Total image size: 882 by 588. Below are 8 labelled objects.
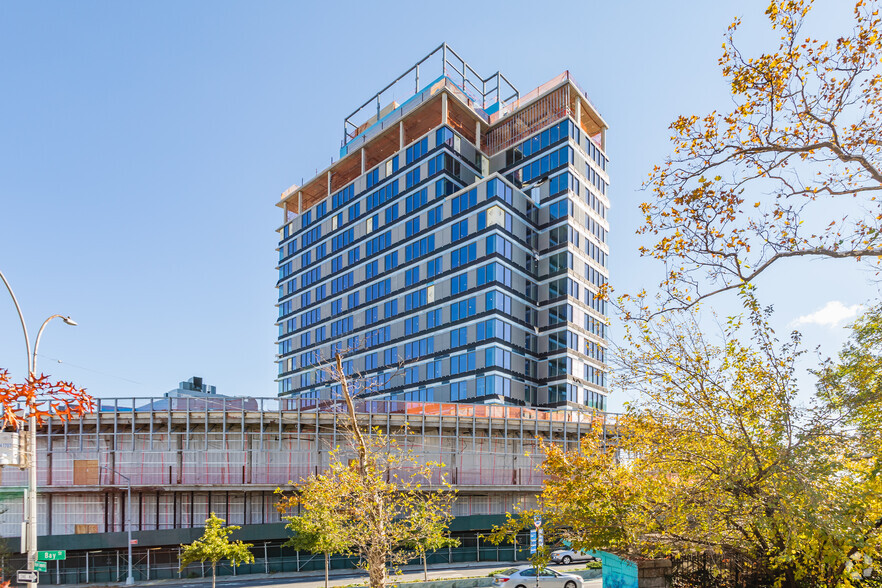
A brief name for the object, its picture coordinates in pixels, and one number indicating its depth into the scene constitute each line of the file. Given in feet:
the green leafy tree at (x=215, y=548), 97.35
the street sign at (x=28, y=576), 56.70
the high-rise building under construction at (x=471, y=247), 209.56
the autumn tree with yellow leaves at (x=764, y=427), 36.01
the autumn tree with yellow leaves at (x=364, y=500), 49.65
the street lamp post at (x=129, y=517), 118.83
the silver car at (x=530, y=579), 85.25
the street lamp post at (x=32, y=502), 58.54
